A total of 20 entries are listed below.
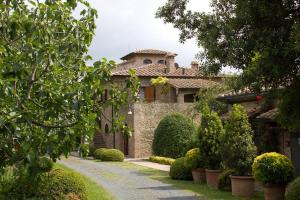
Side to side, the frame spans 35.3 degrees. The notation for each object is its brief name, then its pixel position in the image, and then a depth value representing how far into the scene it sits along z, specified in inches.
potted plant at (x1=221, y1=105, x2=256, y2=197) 594.5
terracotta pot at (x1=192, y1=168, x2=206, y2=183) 741.3
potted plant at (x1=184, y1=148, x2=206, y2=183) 741.3
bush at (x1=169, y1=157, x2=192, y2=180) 792.9
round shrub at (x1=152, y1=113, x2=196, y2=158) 1219.9
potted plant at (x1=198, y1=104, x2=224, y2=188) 698.8
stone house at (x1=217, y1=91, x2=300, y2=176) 669.3
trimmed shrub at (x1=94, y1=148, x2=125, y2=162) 1253.7
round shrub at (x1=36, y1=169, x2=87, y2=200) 488.7
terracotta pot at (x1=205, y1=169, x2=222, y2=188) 692.1
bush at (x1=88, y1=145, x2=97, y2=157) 1420.5
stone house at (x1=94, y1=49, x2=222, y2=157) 1398.9
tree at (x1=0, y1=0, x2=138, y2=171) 227.1
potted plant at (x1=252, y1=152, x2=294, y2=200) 526.0
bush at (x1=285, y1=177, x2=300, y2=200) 445.4
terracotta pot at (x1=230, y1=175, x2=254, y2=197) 591.8
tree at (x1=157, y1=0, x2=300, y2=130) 319.3
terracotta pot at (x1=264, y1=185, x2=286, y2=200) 529.7
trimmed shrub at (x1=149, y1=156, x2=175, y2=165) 1125.1
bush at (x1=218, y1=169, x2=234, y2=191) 653.3
